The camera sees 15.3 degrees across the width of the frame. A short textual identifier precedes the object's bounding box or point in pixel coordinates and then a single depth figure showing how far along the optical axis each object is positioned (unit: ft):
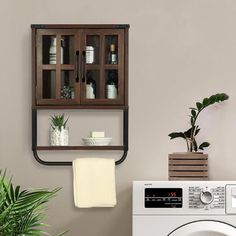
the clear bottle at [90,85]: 17.34
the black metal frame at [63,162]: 17.44
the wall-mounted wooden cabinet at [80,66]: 17.26
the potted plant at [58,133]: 17.29
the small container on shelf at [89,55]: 17.33
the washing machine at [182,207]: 15.34
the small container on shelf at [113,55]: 17.34
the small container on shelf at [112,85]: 17.33
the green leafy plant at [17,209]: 10.52
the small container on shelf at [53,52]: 17.29
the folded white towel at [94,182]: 17.09
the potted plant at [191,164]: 16.46
